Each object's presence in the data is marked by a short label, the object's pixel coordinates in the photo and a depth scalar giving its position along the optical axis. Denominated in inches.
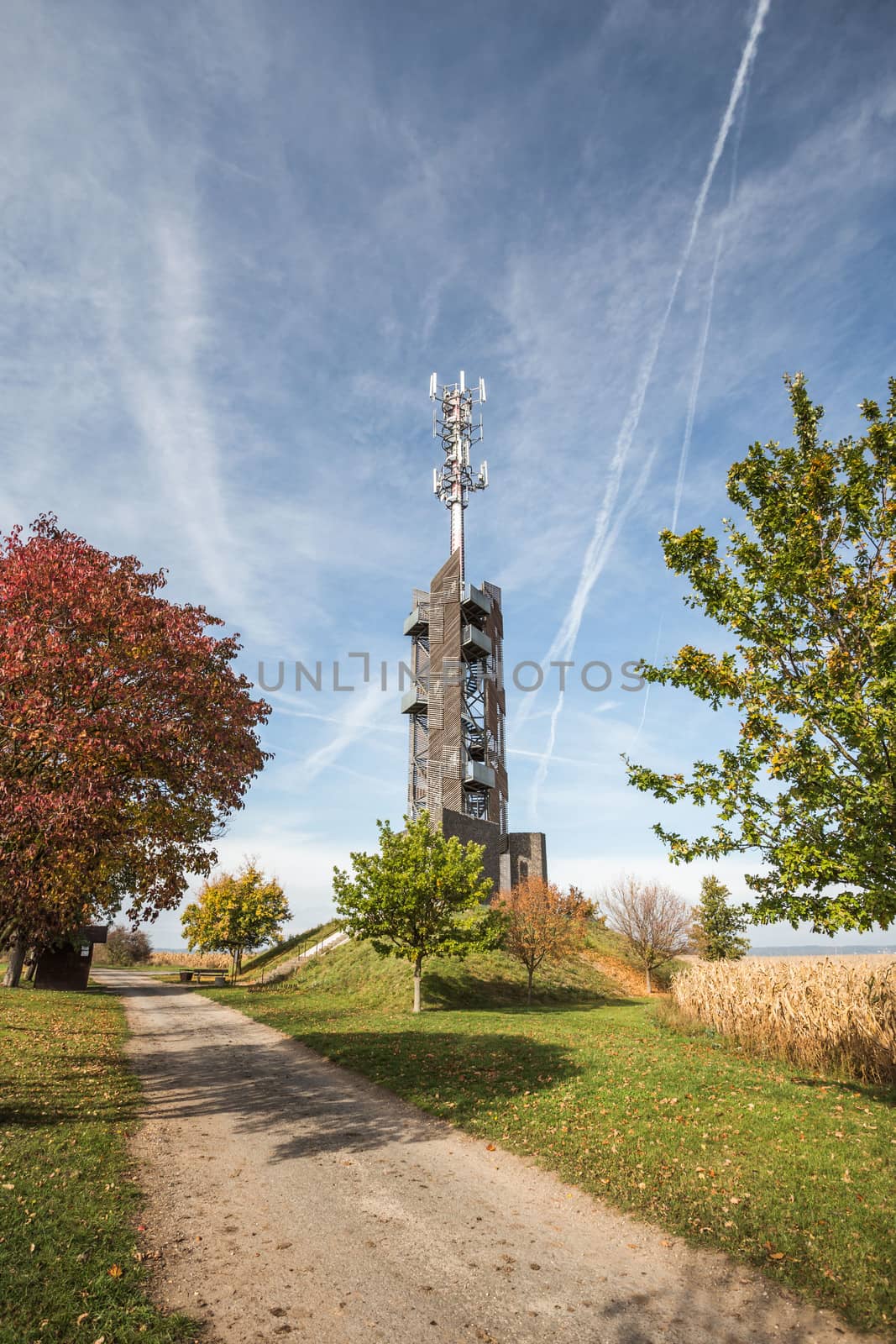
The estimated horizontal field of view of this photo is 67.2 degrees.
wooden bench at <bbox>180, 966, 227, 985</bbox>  1770.4
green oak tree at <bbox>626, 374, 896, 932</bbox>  409.7
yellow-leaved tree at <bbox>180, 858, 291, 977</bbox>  1813.5
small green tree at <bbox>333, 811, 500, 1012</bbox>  995.9
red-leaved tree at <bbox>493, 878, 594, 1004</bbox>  1262.3
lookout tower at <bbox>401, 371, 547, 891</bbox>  2052.2
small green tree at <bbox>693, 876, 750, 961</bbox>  1914.4
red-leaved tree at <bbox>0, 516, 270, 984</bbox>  387.9
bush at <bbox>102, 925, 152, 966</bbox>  3297.2
